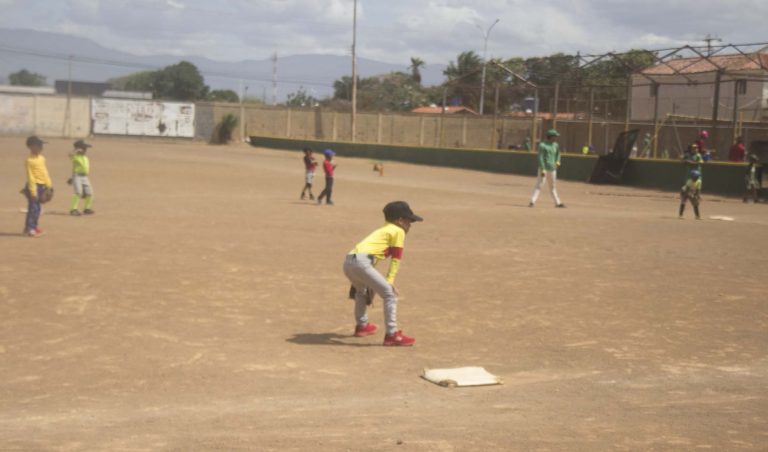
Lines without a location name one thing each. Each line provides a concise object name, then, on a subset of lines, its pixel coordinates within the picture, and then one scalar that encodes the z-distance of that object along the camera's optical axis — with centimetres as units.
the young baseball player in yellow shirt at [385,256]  796
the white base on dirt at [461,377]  708
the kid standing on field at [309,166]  2214
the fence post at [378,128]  5647
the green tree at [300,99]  9562
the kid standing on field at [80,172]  1736
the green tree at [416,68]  10456
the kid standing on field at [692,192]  1864
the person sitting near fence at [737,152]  2736
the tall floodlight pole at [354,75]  5366
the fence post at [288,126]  6215
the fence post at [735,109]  2797
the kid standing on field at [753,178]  2399
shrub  6496
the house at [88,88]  12420
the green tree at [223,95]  13308
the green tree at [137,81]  15870
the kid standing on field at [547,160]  2128
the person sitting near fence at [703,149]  2564
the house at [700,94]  4006
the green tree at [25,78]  18575
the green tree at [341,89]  9929
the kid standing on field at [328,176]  2064
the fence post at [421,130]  5175
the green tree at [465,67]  8906
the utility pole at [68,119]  6391
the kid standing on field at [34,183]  1397
